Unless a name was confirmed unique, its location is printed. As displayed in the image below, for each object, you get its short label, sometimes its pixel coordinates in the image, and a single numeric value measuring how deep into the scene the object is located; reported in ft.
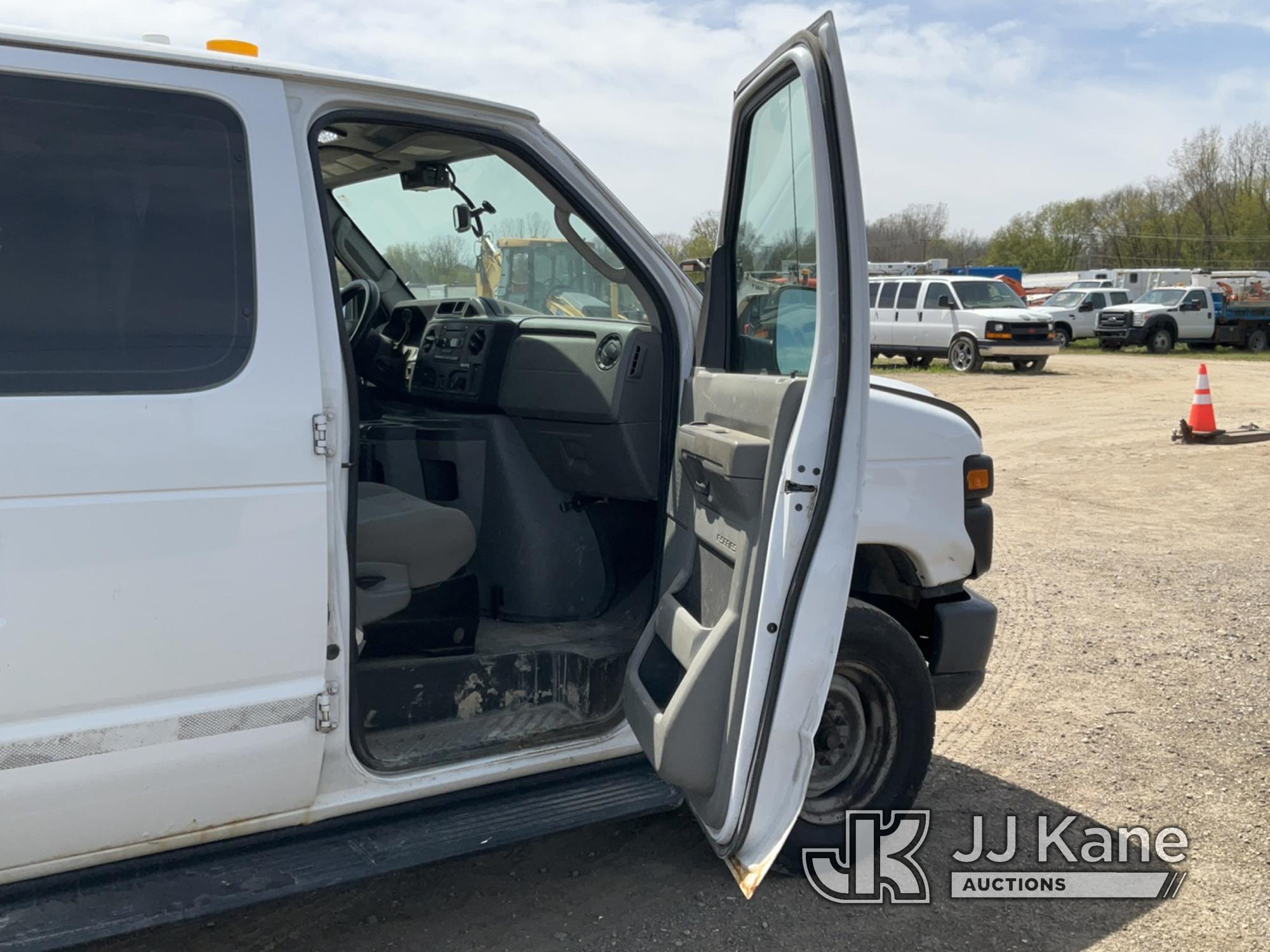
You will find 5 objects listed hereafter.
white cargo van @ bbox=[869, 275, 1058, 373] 72.90
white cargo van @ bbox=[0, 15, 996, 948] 7.89
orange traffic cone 41.55
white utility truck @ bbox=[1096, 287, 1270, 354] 99.71
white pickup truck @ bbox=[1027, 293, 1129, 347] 107.34
